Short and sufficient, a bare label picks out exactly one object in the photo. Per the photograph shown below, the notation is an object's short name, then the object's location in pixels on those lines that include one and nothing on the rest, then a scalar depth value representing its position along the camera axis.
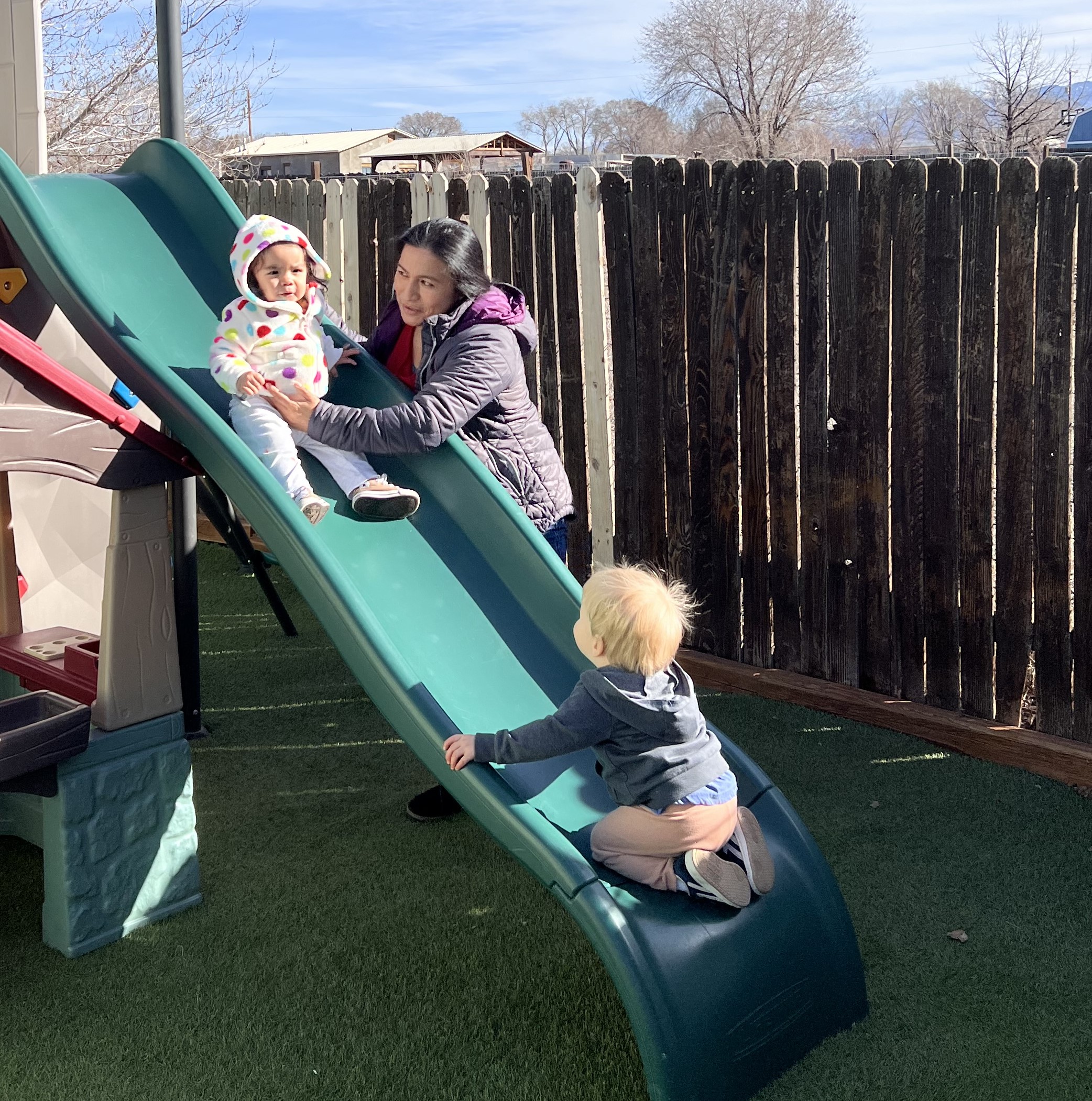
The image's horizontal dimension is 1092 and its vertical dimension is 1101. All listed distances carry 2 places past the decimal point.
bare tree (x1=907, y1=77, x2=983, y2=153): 47.81
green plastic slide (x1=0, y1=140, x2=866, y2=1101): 2.88
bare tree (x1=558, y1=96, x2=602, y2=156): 72.06
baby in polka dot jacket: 3.98
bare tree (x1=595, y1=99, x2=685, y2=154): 70.00
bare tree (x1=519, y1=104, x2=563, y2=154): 73.19
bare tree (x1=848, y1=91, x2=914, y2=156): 55.25
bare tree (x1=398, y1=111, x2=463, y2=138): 70.19
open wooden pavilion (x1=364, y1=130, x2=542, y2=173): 47.03
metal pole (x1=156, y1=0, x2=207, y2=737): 4.73
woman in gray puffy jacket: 3.93
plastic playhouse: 3.42
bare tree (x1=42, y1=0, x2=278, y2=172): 12.10
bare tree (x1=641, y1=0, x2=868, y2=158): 54.19
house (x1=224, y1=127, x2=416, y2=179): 58.16
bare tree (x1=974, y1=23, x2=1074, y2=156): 44.28
